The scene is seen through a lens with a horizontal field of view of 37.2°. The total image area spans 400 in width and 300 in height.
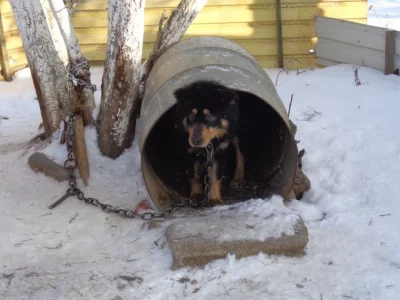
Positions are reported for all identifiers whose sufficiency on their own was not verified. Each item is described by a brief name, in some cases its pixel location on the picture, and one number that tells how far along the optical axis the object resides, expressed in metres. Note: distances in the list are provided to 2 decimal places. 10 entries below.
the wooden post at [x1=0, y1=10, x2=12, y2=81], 8.55
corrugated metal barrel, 4.50
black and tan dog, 4.46
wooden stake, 5.20
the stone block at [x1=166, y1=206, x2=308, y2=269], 3.87
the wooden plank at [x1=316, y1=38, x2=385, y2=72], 7.74
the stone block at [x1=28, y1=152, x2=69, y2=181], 5.21
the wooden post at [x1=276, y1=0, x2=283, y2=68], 8.74
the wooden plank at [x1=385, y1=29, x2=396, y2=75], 7.41
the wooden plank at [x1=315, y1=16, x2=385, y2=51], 7.66
